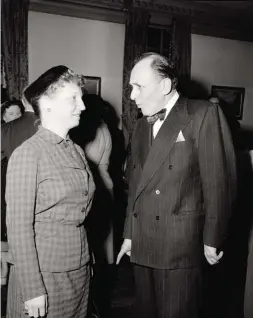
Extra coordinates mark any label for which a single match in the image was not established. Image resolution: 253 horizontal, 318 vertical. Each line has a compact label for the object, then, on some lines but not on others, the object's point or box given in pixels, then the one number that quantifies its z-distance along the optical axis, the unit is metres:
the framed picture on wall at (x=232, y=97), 8.47
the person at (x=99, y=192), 3.52
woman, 1.59
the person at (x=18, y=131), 3.39
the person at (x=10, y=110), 4.99
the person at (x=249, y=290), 1.57
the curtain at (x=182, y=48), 7.72
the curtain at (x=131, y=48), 7.21
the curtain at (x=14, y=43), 6.25
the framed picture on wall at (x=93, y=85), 7.04
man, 1.97
